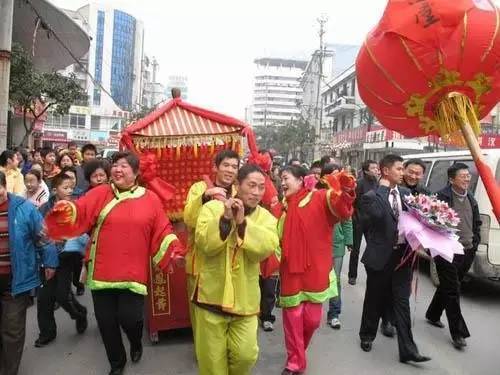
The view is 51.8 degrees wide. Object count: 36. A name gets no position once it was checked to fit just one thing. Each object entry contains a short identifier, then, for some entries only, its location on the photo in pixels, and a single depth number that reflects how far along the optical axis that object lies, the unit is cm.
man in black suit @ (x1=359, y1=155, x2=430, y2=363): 432
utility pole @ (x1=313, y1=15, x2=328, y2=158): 3141
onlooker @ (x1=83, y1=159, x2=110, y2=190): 471
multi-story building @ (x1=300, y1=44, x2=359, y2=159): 6259
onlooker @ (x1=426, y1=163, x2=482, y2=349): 486
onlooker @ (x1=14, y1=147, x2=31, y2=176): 692
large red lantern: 307
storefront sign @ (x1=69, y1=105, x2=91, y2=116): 5172
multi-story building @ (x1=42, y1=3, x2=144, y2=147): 5298
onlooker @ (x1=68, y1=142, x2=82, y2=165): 777
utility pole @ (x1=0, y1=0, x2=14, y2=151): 783
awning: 1197
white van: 616
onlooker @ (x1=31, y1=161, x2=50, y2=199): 559
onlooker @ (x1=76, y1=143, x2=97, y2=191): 589
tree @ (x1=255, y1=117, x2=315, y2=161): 4582
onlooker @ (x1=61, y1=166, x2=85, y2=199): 451
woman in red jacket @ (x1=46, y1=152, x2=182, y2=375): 351
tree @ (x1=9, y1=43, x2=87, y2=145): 1187
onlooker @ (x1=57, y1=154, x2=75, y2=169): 636
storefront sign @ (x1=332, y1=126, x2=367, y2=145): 3237
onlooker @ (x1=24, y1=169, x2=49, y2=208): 546
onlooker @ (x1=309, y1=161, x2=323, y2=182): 630
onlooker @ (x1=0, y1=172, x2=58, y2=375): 342
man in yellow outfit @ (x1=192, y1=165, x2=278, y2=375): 299
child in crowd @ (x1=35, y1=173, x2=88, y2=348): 438
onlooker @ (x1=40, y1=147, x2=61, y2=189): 719
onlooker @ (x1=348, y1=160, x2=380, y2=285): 647
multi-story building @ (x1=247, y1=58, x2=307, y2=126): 12669
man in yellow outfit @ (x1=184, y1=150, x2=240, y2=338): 359
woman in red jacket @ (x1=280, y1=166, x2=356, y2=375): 388
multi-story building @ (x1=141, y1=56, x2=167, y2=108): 7606
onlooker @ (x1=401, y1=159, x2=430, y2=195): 511
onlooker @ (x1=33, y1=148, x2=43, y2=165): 844
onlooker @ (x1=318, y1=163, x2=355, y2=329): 527
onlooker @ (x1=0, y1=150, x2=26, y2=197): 615
